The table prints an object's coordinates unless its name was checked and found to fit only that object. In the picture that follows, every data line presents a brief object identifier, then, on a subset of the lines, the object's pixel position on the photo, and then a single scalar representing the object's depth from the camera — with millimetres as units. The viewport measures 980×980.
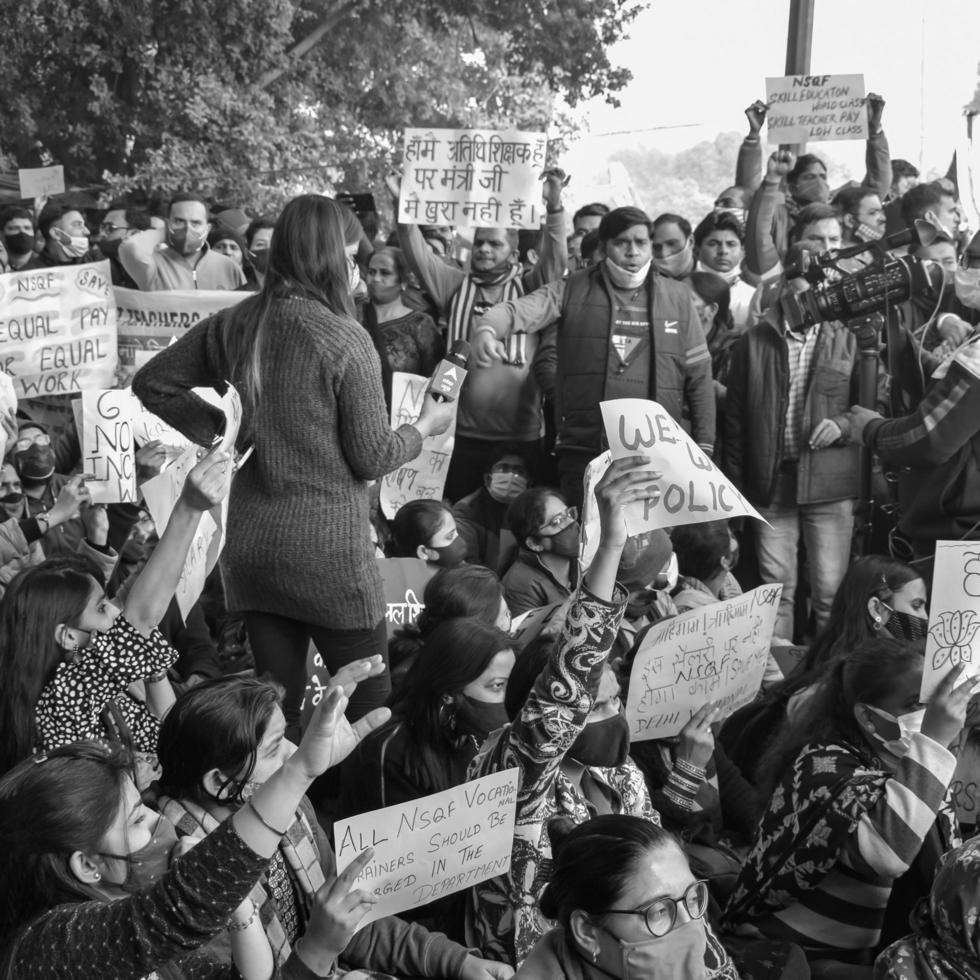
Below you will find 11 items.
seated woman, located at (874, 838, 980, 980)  2533
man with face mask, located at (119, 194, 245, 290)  7402
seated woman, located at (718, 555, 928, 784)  4277
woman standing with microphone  3766
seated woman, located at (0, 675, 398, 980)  2150
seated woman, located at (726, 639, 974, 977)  3041
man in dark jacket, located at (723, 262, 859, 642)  6395
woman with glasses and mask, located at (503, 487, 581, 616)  5203
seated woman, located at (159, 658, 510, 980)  2889
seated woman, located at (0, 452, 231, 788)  3252
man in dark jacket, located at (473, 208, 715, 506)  6102
